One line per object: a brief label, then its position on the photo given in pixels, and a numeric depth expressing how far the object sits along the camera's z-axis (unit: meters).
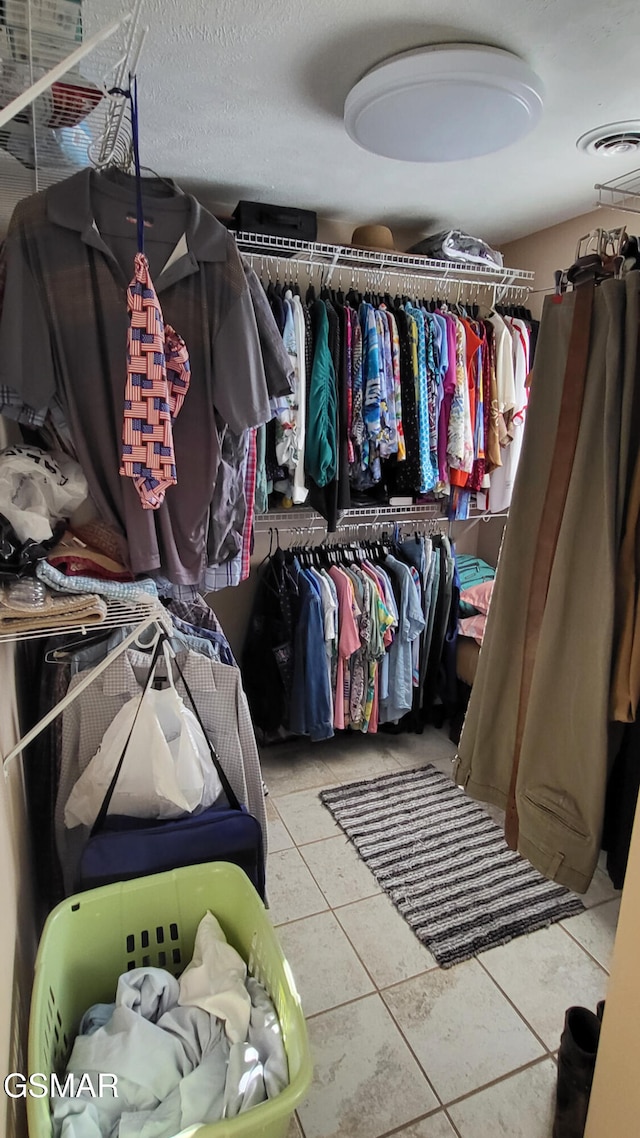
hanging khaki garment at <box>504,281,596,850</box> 1.03
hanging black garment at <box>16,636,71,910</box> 1.62
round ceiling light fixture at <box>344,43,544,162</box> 1.42
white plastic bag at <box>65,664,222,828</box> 1.43
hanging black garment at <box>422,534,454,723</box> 2.83
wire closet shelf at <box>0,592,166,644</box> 1.18
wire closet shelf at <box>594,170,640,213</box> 2.26
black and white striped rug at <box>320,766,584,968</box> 1.90
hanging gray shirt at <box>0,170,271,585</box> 1.34
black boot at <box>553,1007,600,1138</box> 1.23
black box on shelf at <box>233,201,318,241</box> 2.29
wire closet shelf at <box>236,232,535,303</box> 2.36
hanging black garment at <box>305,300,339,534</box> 2.52
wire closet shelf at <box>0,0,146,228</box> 0.96
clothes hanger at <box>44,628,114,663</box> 1.59
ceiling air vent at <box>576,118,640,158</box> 1.83
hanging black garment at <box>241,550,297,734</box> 2.58
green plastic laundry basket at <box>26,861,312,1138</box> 1.15
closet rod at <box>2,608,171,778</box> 1.15
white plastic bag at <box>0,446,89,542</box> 1.11
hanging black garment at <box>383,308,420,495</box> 2.55
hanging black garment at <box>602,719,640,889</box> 0.99
